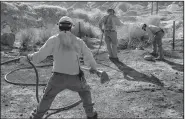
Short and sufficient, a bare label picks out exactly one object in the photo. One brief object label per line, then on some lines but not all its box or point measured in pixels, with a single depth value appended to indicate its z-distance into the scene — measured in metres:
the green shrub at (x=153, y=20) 21.44
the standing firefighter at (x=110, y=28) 9.09
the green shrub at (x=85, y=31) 15.28
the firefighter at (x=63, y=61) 3.73
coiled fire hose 4.87
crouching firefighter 9.05
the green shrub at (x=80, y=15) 25.15
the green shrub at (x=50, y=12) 26.12
